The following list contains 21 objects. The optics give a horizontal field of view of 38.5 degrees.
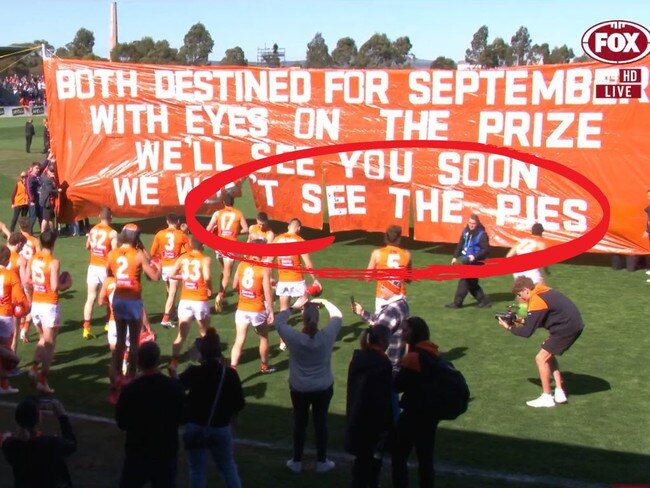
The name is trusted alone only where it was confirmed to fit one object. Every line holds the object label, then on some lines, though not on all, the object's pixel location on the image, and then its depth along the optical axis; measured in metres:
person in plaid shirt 9.67
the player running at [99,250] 14.33
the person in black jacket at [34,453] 6.11
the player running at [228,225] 16.38
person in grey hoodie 8.62
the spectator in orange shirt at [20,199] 22.48
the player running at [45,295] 11.49
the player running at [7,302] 11.18
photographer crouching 10.53
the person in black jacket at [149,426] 6.87
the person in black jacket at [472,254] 15.64
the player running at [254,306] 11.88
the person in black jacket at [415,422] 7.61
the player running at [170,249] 14.43
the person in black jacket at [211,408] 7.29
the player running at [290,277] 13.92
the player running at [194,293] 12.10
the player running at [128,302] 11.24
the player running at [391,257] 12.34
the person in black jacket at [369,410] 7.74
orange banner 18.59
